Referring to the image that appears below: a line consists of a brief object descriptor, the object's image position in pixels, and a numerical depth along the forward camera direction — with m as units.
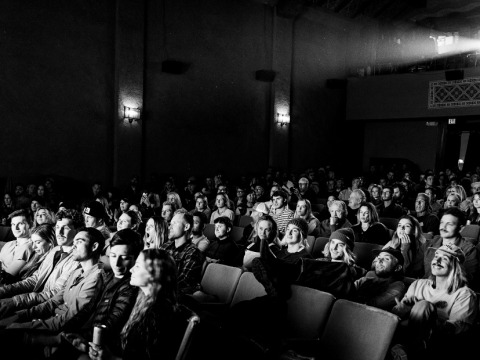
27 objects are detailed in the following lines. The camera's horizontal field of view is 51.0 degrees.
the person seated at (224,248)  4.46
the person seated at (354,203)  6.03
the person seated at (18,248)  4.33
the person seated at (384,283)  3.14
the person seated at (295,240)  3.98
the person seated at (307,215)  5.32
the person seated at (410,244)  3.96
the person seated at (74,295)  2.99
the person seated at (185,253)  3.56
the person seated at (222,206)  6.39
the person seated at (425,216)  5.37
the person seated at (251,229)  4.97
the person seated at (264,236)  4.06
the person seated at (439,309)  2.61
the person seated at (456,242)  3.81
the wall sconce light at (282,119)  12.90
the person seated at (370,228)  4.73
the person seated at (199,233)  4.61
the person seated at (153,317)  2.15
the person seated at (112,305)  2.54
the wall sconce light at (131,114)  10.09
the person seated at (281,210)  5.78
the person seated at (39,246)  4.14
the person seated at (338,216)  5.20
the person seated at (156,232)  3.72
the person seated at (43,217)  5.22
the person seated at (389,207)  6.19
